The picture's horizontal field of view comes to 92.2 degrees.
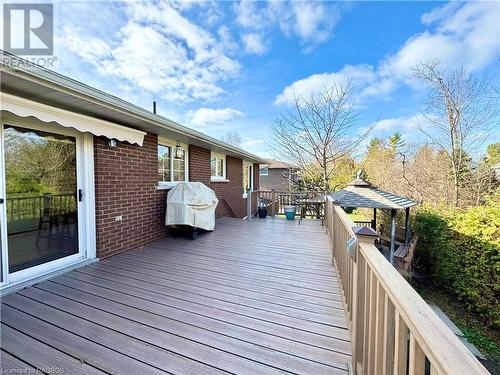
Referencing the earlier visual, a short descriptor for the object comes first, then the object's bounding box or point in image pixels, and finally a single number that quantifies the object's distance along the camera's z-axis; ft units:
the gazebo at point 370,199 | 17.35
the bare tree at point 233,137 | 95.61
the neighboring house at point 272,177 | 77.79
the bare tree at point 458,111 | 26.04
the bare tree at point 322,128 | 34.88
